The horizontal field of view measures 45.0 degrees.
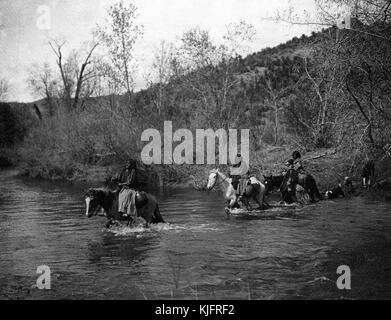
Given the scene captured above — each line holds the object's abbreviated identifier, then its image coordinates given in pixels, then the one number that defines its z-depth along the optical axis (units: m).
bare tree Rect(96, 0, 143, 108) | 34.59
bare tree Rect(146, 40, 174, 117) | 33.34
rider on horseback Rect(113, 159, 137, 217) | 13.50
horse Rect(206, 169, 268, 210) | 16.81
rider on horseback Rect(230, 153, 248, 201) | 17.30
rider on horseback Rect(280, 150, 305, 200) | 18.75
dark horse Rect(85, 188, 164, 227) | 13.62
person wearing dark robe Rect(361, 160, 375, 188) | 21.53
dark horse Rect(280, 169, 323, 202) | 18.73
